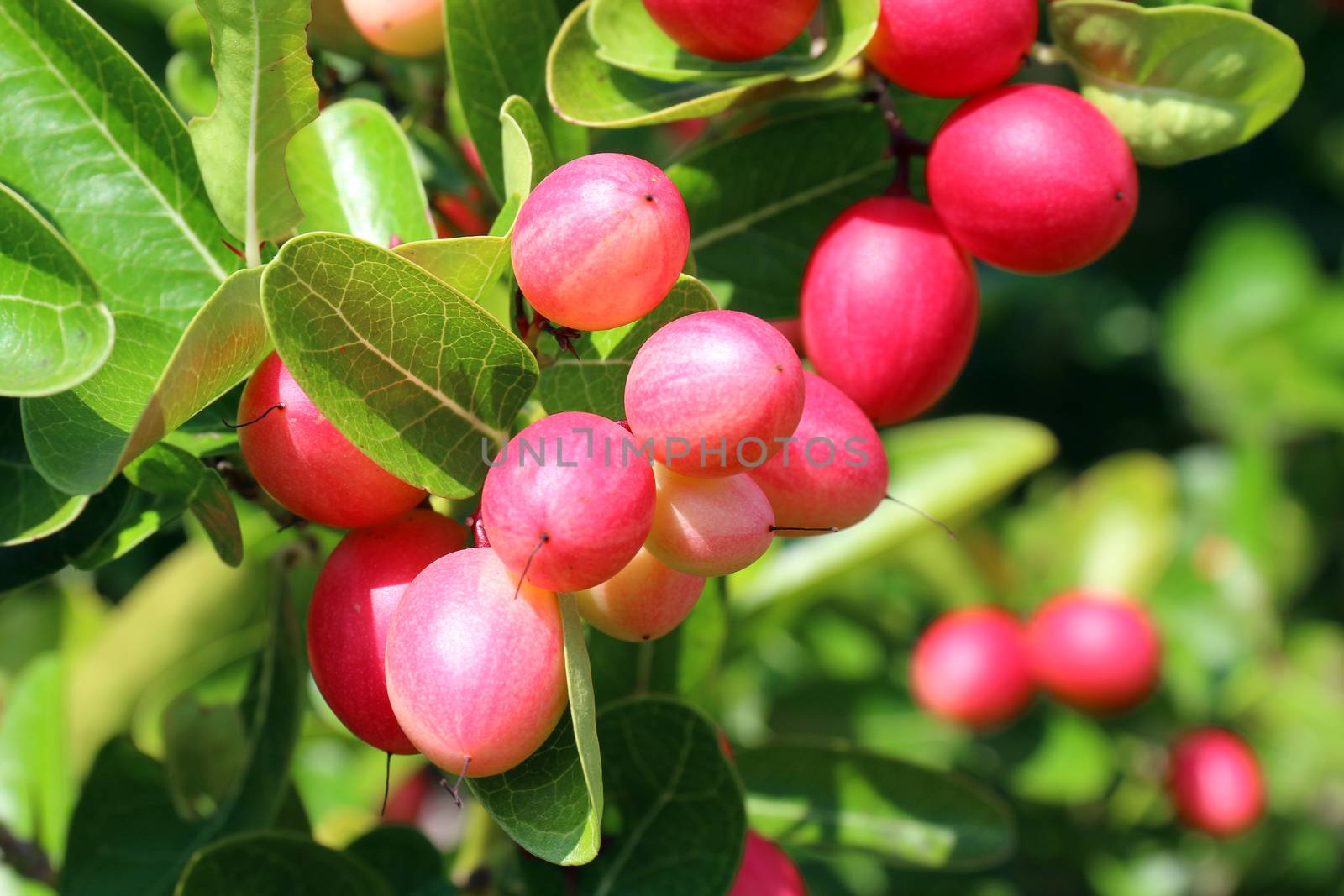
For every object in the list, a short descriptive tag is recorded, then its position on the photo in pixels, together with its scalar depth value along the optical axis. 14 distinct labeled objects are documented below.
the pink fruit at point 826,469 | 0.26
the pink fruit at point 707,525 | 0.25
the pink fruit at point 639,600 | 0.26
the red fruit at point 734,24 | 0.28
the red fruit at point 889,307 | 0.29
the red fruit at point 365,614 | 0.26
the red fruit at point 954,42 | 0.28
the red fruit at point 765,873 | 0.31
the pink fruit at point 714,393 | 0.24
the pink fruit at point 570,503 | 0.24
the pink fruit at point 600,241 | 0.25
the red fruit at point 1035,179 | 0.28
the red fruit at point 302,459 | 0.26
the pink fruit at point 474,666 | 0.25
